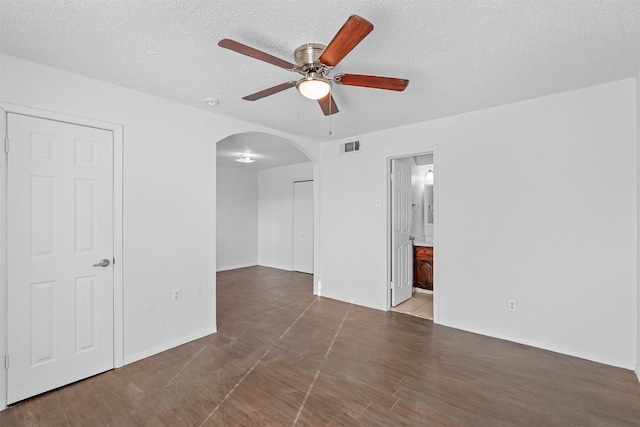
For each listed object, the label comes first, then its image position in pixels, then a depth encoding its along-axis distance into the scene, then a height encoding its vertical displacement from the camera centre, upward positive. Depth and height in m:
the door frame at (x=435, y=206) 3.63 +0.10
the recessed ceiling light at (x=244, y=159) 5.97 +1.17
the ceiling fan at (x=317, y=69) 1.64 +0.92
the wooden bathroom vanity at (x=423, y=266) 4.75 -0.85
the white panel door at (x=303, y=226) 6.70 -0.27
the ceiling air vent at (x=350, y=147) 4.36 +1.02
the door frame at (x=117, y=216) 2.37 -0.01
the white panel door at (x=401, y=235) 4.15 -0.30
